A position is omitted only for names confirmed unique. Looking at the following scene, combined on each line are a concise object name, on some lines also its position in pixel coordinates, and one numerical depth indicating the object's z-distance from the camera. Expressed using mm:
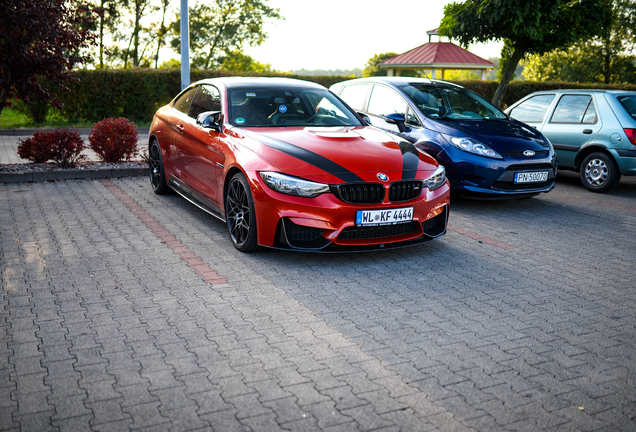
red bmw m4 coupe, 5102
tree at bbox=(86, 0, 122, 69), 31359
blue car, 7555
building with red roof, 31172
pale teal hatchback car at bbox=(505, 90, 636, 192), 8953
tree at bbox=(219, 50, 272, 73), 39719
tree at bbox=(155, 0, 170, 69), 34406
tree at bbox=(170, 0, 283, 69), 37562
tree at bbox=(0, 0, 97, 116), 9016
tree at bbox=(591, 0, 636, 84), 43062
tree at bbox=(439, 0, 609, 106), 13320
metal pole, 11953
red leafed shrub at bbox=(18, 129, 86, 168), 9758
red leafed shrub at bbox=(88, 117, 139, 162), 10305
